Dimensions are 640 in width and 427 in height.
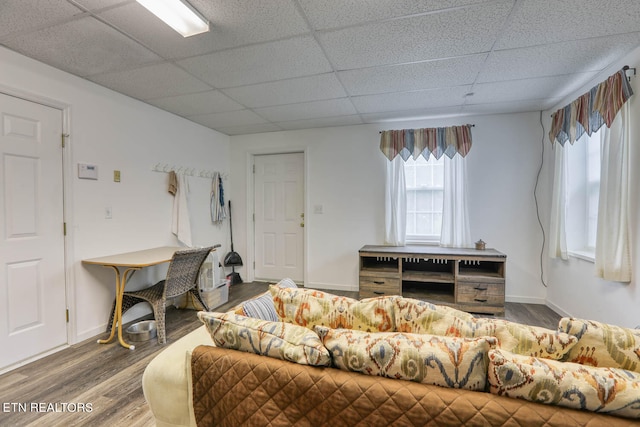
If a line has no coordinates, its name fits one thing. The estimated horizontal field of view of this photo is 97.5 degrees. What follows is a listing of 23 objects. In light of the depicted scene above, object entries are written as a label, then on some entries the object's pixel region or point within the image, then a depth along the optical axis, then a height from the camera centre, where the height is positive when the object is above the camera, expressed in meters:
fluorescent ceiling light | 1.60 +1.14
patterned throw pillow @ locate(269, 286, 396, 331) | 1.22 -0.49
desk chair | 2.48 -0.79
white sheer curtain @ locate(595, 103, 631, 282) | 2.12 -0.01
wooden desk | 2.36 -0.50
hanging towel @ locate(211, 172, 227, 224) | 4.14 +0.07
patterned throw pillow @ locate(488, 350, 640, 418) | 0.77 -0.51
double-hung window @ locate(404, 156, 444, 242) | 3.77 +0.11
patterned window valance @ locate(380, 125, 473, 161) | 3.50 +0.82
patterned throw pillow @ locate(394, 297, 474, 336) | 1.13 -0.46
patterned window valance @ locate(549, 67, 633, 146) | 2.16 +0.85
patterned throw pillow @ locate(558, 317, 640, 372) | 0.90 -0.46
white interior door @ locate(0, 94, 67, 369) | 2.08 -0.22
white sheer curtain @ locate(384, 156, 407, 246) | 3.78 -0.07
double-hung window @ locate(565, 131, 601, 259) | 2.76 +0.13
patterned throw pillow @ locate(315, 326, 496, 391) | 0.89 -0.50
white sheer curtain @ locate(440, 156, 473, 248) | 3.53 -0.02
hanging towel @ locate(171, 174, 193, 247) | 3.47 -0.15
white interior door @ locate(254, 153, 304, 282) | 4.33 -0.18
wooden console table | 3.10 -0.83
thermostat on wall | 2.51 +0.30
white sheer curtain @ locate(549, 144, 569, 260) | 2.95 +0.00
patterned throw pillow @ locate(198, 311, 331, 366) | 1.01 -0.52
